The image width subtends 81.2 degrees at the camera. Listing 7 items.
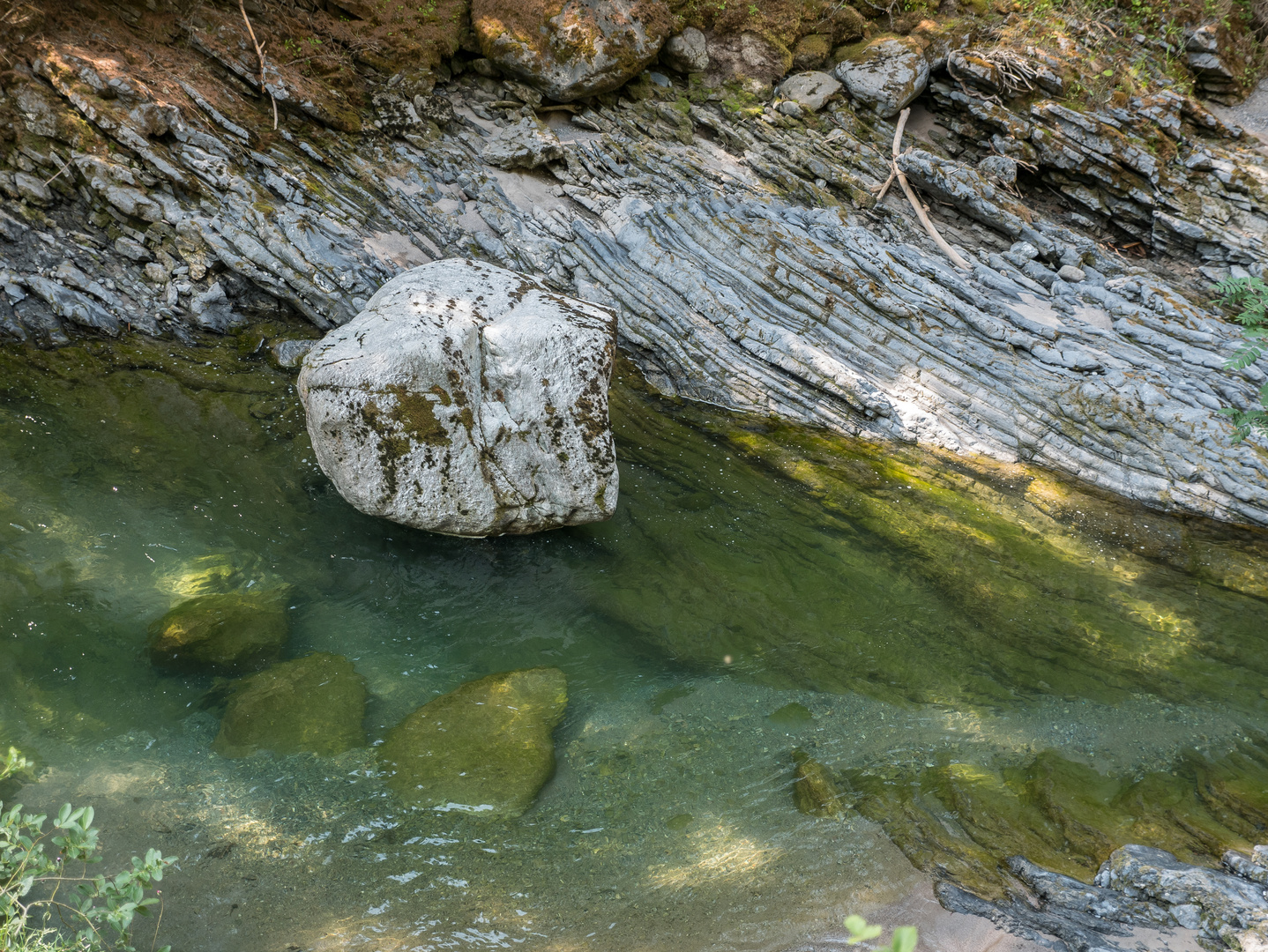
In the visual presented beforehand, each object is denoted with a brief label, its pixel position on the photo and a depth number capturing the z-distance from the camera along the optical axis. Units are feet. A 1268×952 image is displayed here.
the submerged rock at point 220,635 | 19.22
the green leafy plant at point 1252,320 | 17.03
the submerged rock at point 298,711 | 17.58
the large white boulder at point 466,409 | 22.77
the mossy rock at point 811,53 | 48.37
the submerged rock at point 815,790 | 17.01
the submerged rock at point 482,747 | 16.76
